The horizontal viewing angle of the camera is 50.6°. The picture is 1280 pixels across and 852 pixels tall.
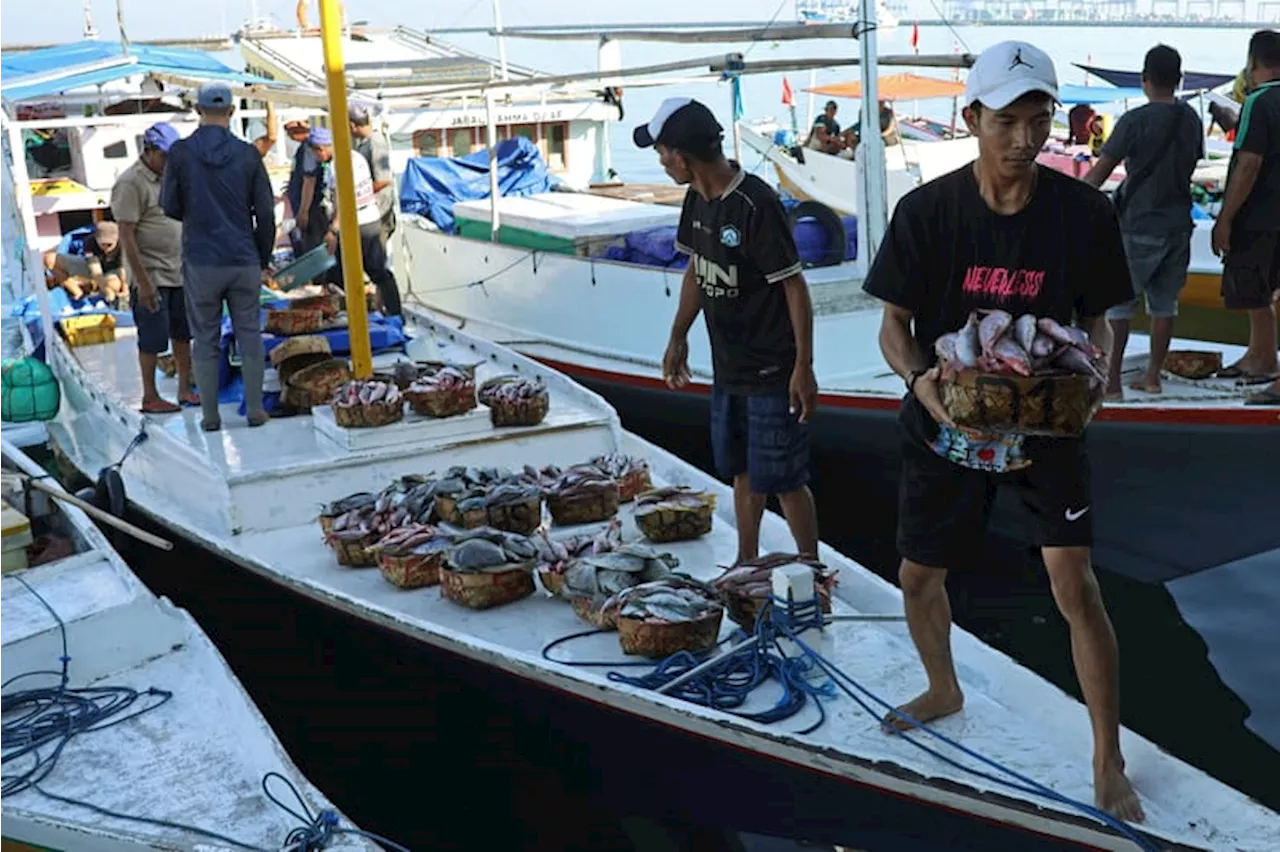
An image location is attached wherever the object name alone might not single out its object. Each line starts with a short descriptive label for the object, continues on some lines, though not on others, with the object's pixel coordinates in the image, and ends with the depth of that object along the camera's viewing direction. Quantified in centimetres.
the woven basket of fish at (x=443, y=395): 703
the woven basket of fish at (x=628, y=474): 662
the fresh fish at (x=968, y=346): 351
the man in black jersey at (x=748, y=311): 508
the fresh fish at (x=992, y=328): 350
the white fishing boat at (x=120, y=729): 398
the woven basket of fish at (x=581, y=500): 627
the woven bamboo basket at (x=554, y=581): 555
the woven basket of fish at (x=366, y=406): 689
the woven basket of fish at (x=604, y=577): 524
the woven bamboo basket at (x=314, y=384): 770
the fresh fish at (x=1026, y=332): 348
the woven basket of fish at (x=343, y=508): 619
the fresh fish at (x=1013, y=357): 343
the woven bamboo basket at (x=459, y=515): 606
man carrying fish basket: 351
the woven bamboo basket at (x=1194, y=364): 816
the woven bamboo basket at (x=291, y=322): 827
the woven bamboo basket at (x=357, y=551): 597
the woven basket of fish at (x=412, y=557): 571
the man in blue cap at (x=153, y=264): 766
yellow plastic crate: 989
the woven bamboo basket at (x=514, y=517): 607
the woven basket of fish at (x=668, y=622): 486
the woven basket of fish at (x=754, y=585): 508
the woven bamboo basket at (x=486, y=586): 546
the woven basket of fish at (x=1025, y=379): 343
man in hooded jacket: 696
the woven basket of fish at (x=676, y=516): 610
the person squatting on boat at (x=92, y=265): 1150
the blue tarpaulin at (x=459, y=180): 1378
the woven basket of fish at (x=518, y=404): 716
